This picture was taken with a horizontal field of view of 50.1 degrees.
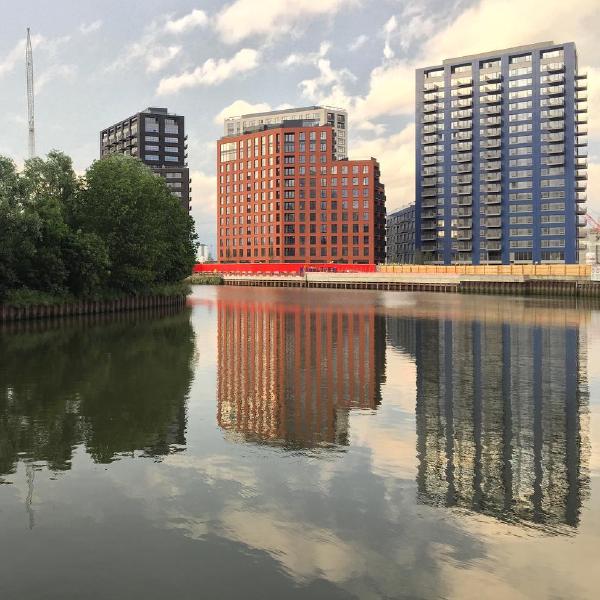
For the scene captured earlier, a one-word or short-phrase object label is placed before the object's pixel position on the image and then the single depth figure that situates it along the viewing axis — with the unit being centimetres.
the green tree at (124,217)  7975
